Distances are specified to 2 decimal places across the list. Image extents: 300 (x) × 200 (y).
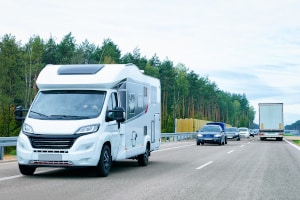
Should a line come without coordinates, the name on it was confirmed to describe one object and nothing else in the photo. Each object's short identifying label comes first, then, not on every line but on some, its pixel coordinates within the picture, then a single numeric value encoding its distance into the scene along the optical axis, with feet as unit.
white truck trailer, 140.15
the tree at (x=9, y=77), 184.96
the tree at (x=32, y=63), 196.64
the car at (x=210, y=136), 102.22
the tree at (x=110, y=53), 250.33
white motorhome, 32.19
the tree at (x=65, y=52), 238.27
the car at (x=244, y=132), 181.44
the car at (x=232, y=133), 148.05
